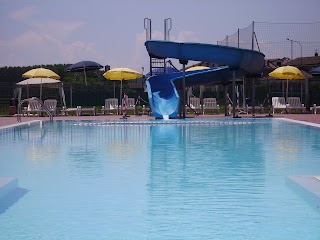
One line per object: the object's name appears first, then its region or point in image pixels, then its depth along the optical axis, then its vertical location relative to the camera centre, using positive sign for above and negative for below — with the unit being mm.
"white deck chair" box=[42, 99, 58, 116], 25172 -40
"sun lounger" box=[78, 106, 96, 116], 25506 -258
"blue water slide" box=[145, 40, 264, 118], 21078 +1601
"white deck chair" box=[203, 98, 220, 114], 25969 -24
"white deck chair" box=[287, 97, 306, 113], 26192 -37
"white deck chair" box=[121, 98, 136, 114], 25736 -57
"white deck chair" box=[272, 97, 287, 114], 26212 +52
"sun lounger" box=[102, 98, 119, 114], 26462 -98
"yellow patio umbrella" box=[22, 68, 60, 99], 26016 +1306
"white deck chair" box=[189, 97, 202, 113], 26641 +24
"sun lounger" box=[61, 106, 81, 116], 25609 -300
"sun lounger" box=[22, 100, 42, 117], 25297 -164
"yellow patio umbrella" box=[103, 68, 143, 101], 26516 +1312
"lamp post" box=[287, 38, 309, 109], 26959 +542
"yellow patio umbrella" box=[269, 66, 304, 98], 26297 +1295
